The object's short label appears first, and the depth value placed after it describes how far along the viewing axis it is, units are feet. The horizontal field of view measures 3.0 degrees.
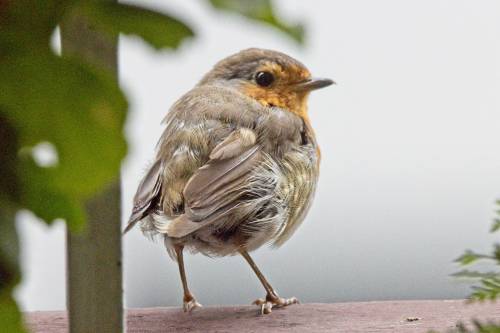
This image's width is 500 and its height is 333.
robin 11.71
